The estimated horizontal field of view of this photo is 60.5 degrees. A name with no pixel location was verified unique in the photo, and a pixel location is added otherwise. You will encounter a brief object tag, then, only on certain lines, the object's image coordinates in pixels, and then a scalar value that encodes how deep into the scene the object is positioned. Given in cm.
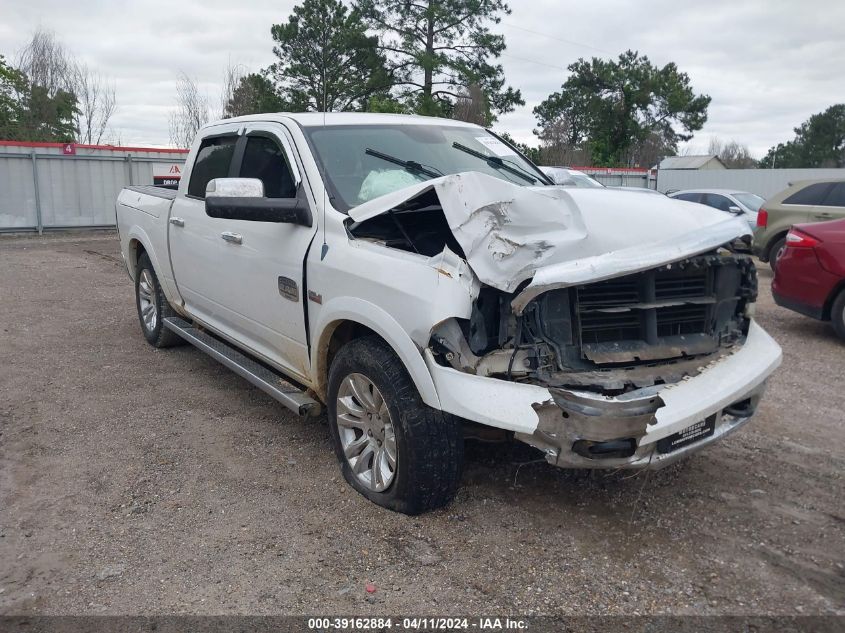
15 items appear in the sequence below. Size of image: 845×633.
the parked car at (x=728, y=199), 1500
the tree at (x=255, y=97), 2983
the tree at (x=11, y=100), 3409
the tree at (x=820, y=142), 5834
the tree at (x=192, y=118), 3384
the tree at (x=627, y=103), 4419
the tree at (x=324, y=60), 2948
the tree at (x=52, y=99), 3422
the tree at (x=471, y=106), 2797
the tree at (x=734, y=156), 7119
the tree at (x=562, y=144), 4000
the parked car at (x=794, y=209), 1108
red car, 706
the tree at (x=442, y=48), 2947
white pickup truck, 301
